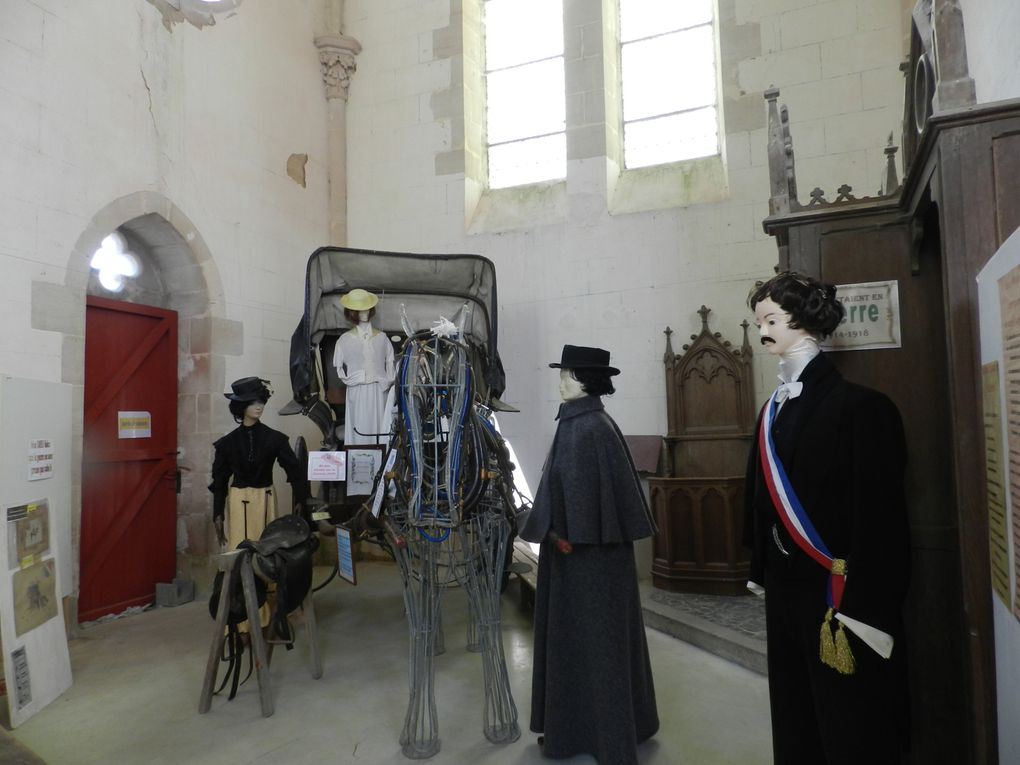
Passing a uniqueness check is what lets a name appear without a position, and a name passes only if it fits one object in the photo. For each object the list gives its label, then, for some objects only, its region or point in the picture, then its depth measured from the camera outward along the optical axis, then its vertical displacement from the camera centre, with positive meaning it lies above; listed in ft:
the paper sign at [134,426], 16.71 -0.05
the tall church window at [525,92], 22.27 +10.43
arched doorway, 17.42 +2.23
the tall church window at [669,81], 20.47 +9.83
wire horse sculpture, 9.07 -1.24
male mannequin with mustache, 5.50 -1.11
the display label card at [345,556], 10.16 -2.01
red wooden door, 16.01 -0.78
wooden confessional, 5.46 +0.96
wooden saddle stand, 10.37 -2.97
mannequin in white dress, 14.89 +1.07
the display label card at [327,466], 12.78 -0.85
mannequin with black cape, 8.15 -2.11
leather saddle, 10.70 -2.18
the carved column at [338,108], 23.06 +10.35
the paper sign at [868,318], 7.35 +0.94
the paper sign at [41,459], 11.07 -0.54
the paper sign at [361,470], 13.43 -0.98
